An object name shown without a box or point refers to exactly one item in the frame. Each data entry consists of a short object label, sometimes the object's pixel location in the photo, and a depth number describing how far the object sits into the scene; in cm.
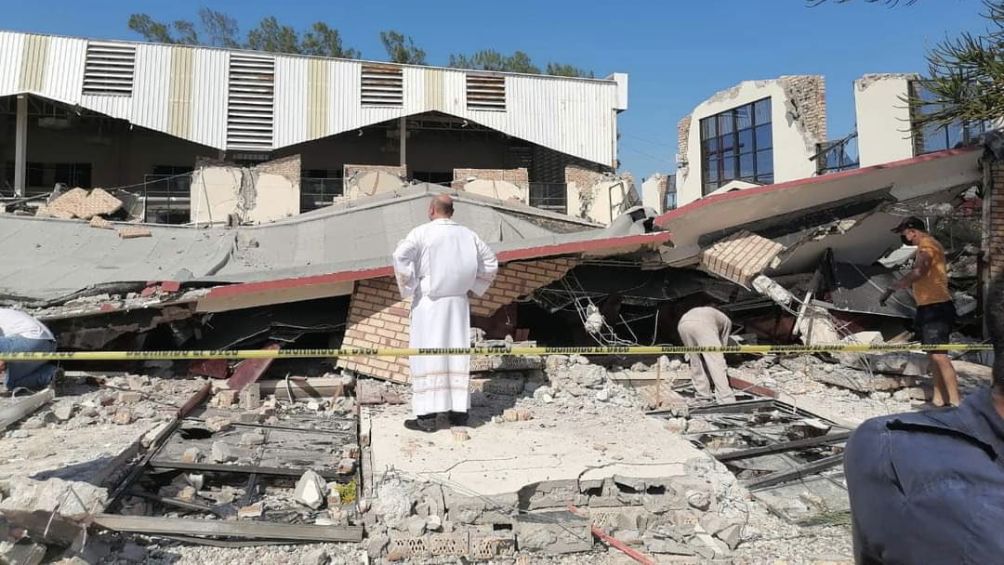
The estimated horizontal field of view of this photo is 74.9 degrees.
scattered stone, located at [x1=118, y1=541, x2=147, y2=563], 297
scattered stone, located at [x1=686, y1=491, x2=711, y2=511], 373
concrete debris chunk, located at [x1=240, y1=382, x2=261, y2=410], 558
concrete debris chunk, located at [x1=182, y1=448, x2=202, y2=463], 405
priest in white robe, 458
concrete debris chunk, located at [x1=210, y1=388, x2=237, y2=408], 556
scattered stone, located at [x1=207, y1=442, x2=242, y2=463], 414
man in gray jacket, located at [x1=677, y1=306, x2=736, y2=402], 627
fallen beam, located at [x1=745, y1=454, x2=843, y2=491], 408
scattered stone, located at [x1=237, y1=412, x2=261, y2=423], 513
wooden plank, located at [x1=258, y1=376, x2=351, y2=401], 599
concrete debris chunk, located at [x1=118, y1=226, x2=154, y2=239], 918
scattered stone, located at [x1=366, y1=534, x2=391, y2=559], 314
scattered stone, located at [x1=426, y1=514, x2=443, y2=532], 335
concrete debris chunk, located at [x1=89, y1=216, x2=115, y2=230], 947
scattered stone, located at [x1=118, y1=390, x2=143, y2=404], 547
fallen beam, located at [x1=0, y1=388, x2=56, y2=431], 459
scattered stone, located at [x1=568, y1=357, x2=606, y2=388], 602
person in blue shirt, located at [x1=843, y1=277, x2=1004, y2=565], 94
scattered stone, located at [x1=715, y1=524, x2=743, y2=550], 344
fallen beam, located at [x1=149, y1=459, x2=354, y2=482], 393
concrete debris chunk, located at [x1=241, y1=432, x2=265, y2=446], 454
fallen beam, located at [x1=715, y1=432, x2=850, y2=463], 449
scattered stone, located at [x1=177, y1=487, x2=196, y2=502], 365
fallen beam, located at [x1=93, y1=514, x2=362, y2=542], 305
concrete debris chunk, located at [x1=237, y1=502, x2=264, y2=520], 341
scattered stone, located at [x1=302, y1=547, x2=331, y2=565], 301
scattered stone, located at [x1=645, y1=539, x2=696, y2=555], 335
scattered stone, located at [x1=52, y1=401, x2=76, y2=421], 489
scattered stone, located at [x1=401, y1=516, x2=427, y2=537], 330
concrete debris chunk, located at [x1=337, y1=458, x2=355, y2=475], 401
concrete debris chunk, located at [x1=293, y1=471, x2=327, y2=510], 362
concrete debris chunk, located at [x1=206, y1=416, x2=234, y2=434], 483
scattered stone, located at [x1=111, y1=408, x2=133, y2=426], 492
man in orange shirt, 580
